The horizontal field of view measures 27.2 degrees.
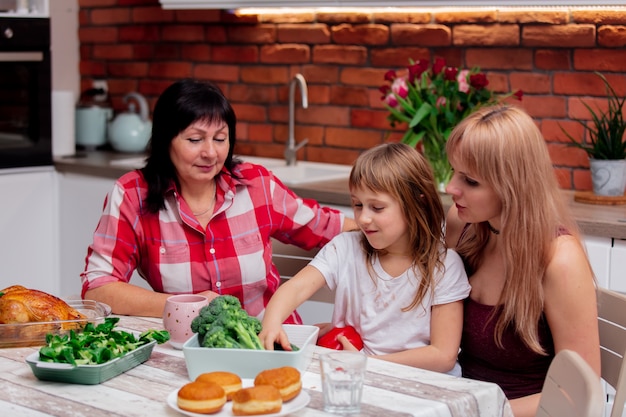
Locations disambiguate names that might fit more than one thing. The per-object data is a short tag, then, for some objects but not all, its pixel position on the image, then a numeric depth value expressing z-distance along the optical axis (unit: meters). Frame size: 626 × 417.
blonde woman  2.63
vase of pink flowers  3.83
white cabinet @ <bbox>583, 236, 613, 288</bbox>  3.48
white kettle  5.19
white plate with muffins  2.15
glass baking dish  2.53
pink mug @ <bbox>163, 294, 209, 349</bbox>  2.54
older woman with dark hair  3.06
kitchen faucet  4.65
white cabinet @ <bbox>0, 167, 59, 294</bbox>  4.75
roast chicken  2.54
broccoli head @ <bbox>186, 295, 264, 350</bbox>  2.36
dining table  2.21
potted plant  3.73
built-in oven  4.64
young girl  2.71
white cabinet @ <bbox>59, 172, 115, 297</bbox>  4.76
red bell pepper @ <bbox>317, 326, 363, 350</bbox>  2.74
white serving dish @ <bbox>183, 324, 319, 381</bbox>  2.33
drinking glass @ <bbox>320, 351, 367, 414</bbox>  2.19
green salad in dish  2.33
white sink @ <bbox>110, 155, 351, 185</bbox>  4.45
